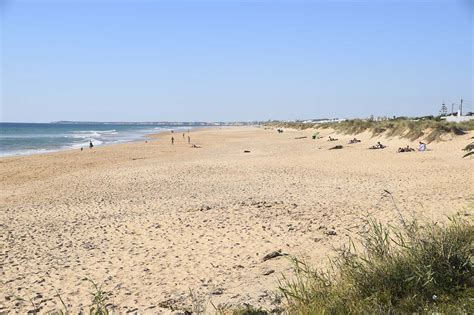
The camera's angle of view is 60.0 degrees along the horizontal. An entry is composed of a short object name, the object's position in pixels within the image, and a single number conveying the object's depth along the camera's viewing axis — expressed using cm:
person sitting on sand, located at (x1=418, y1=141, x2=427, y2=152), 2011
